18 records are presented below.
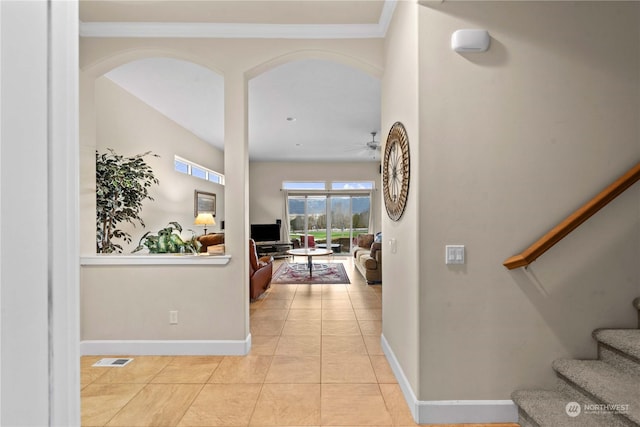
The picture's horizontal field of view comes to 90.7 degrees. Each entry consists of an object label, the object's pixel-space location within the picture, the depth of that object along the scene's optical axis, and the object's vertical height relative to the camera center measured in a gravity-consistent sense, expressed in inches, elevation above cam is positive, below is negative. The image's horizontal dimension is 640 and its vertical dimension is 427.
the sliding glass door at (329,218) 384.2 -2.9
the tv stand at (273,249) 345.7 -36.6
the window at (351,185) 381.1 +37.1
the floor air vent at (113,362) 106.1 -49.5
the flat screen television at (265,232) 355.3 -18.3
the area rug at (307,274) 238.2 -48.5
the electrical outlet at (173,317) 112.5 -35.7
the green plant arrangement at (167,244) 118.9 -10.3
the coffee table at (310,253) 252.8 -29.9
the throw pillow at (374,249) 228.1 -24.2
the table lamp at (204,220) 242.7 -2.5
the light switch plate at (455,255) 79.1 -10.0
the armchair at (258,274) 178.1 -34.9
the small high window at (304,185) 381.4 +37.5
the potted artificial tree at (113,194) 129.5 +9.8
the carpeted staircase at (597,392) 64.2 -37.7
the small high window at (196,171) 236.9 +39.7
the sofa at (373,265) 225.1 -36.1
